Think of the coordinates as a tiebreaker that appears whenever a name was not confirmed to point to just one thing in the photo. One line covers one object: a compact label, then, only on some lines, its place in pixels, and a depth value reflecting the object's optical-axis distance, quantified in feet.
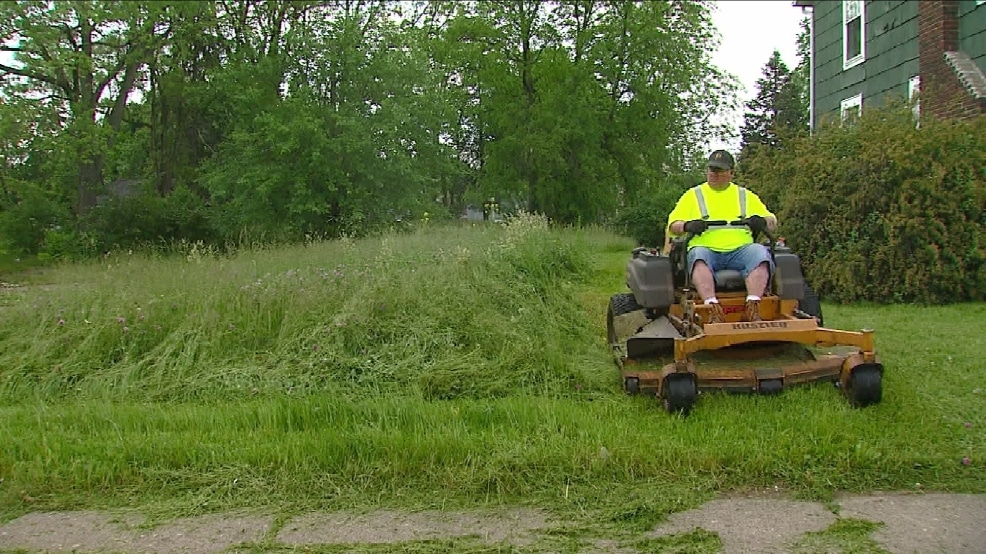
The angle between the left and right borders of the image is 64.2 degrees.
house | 39.83
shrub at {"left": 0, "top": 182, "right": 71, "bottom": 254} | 78.74
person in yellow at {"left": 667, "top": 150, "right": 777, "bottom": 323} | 17.83
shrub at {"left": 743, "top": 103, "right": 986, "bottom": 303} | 27.89
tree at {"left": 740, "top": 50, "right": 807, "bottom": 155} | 129.83
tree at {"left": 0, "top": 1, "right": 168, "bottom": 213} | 73.56
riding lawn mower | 15.66
